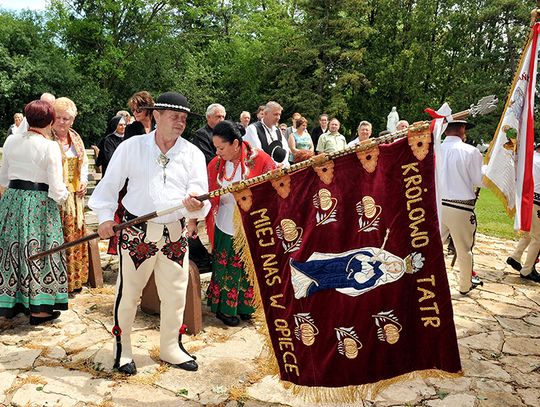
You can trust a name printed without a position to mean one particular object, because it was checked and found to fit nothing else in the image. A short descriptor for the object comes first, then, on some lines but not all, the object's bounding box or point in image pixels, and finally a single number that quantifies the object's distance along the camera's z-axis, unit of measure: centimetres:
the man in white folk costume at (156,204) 339
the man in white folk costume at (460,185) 542
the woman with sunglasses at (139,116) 517
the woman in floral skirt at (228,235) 455
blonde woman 500
